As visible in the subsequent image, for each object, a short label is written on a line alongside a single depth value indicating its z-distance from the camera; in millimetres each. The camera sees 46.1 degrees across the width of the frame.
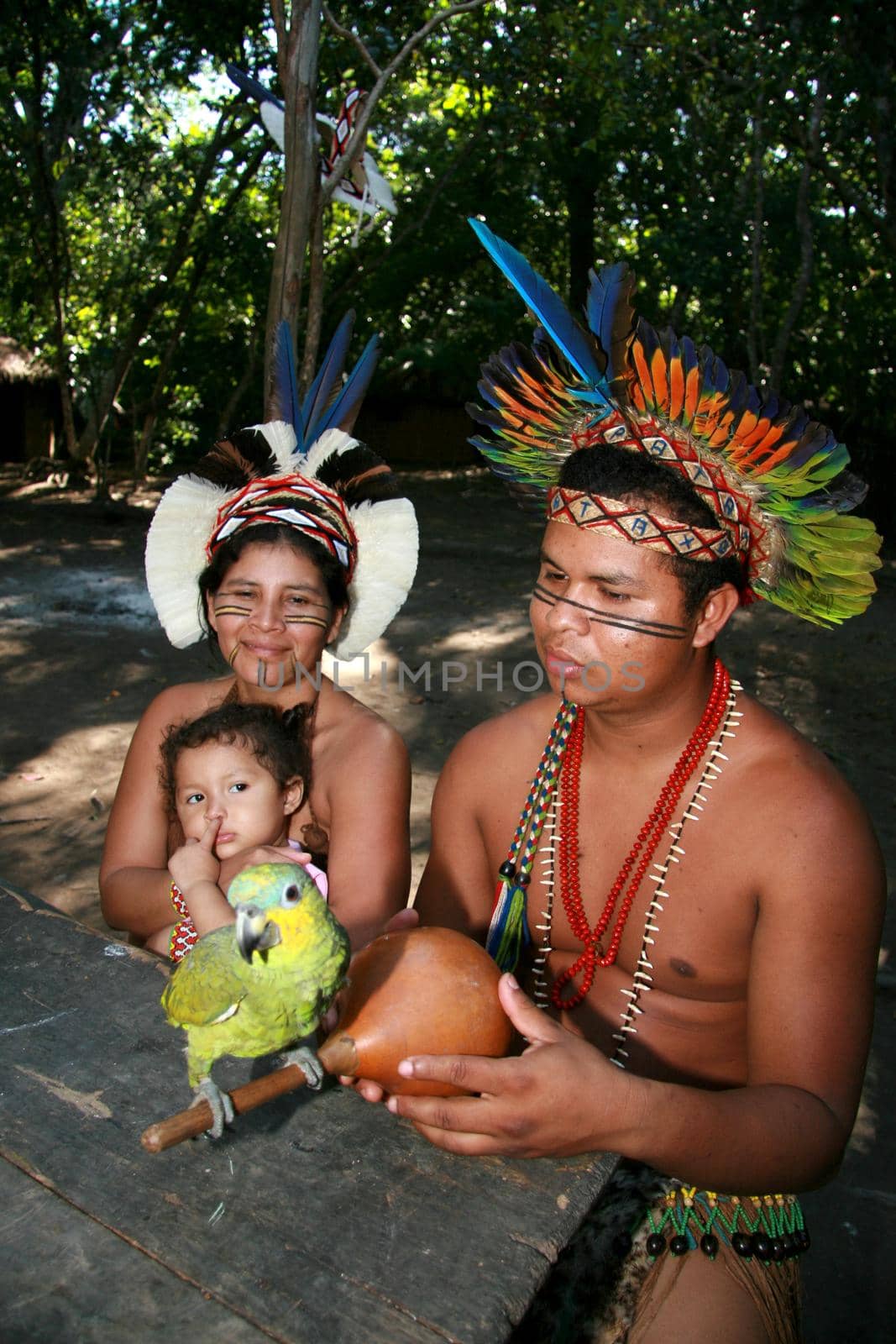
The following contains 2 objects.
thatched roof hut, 19078
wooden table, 1359
